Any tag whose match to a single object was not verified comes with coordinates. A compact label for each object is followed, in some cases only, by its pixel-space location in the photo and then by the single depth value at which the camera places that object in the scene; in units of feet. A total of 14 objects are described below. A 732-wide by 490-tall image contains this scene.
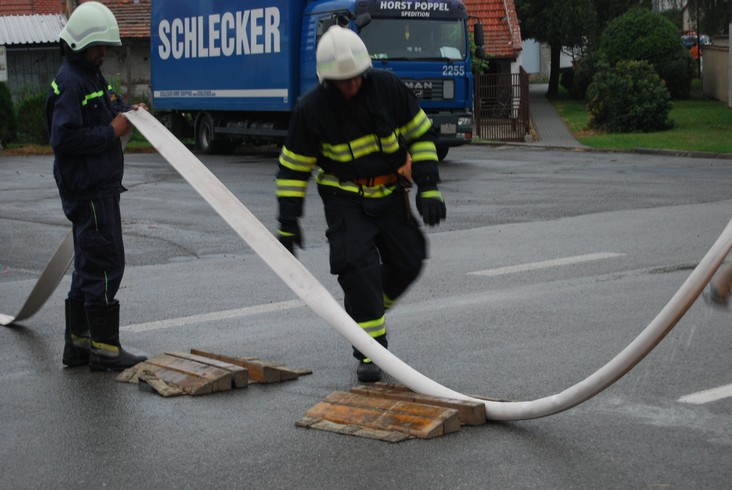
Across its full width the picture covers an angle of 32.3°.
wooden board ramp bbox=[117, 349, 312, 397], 20.75
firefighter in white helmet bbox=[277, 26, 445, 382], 20.80
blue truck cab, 78.33
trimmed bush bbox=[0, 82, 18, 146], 105.09
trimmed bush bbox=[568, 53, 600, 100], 152.16
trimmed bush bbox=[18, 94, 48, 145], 109.29
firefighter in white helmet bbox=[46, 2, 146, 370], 22.07
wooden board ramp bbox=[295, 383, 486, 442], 17.67
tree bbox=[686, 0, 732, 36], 106.11
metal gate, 105.19
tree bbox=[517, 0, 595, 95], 154.30
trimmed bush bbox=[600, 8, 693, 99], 135.54
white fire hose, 15.89
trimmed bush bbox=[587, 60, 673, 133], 101.55
